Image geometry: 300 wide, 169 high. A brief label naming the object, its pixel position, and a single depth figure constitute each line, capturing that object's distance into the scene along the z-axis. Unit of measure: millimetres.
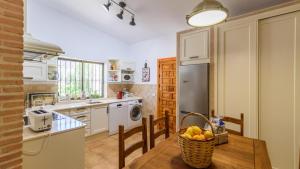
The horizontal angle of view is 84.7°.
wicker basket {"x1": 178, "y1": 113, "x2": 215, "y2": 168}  1006
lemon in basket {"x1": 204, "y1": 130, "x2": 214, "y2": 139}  1072
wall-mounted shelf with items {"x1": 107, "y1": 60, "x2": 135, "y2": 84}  4590
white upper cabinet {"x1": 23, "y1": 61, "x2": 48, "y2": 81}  2879
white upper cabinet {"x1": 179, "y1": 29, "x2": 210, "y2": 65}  2554
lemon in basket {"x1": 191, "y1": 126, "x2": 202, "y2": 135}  1136
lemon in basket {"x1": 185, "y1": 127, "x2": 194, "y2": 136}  1130
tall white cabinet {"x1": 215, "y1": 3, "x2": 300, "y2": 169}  1924
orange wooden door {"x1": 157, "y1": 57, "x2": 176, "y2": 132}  4039
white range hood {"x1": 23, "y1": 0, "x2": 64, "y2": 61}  1751
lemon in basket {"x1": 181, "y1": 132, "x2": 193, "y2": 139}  1071
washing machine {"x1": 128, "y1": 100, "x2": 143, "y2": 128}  4357
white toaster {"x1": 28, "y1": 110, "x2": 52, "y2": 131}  1745
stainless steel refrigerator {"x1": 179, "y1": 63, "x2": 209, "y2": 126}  2482
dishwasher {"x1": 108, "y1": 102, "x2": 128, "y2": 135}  3889
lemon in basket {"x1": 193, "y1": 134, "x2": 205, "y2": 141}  1042
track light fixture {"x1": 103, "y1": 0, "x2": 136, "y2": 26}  2841
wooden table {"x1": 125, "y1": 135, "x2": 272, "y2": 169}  1088
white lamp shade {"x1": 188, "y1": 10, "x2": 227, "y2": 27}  1385
